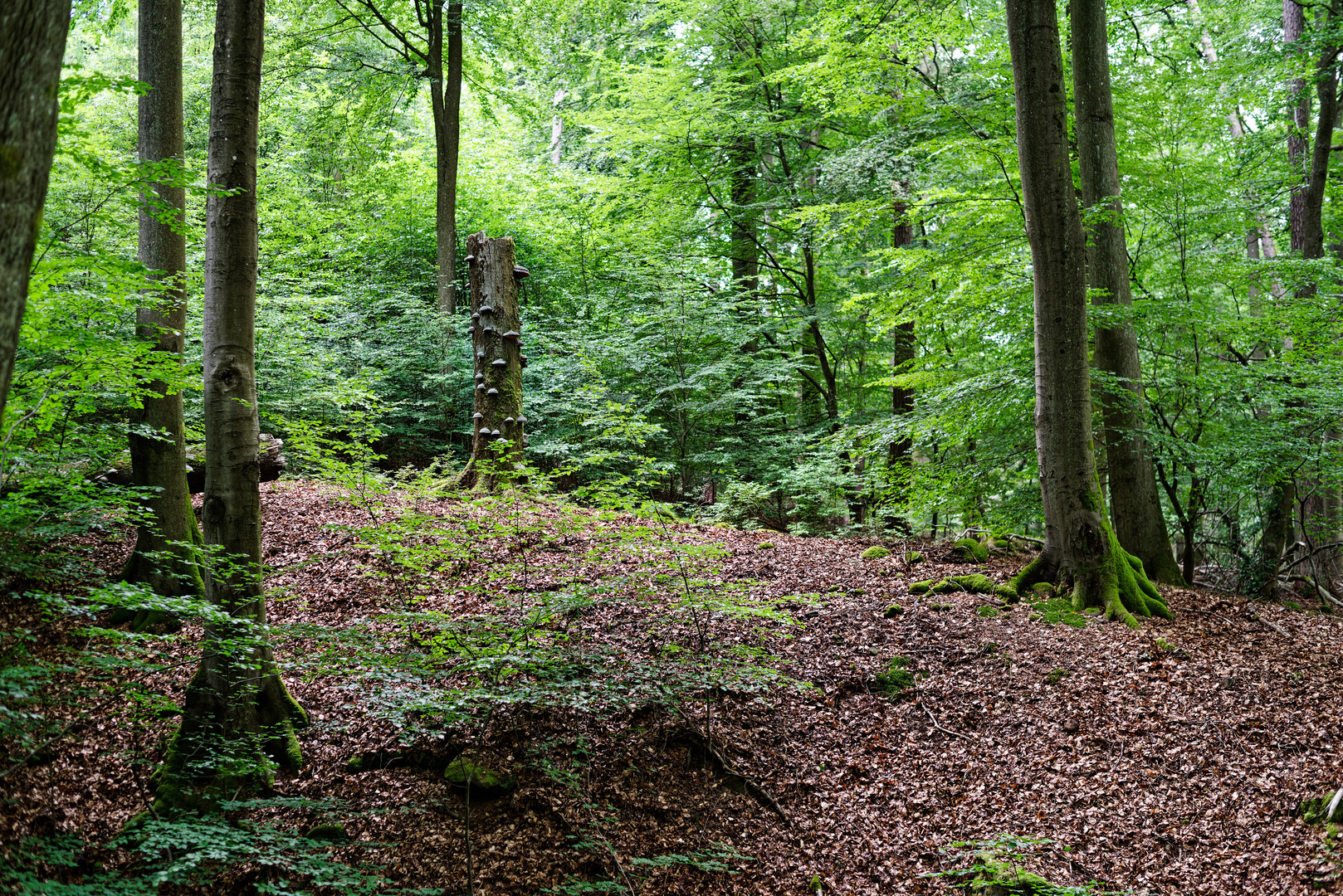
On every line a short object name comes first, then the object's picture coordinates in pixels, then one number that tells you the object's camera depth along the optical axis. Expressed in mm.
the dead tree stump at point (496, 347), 8492
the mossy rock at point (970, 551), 8477
